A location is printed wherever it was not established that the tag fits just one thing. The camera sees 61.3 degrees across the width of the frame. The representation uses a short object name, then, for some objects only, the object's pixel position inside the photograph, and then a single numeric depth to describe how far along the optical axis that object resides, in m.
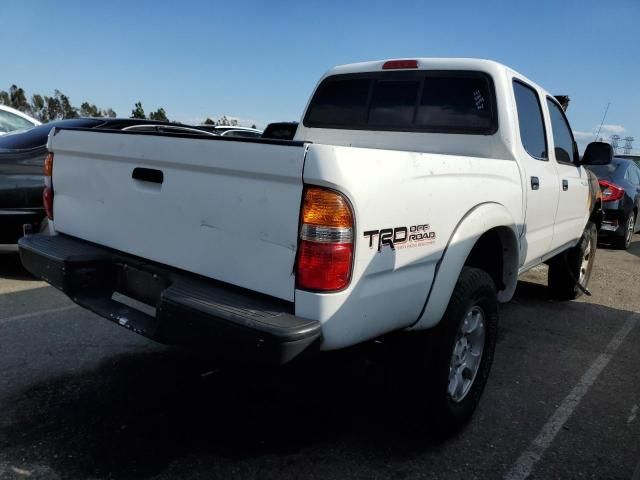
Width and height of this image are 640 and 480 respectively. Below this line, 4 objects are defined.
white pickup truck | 2.02
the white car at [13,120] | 9.06
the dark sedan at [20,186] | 5.11
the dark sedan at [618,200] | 8.77
